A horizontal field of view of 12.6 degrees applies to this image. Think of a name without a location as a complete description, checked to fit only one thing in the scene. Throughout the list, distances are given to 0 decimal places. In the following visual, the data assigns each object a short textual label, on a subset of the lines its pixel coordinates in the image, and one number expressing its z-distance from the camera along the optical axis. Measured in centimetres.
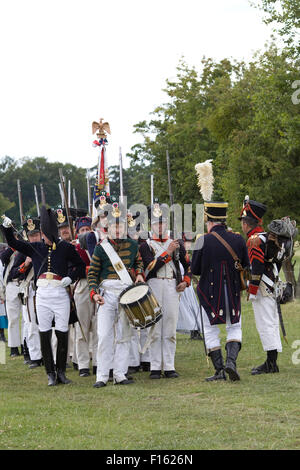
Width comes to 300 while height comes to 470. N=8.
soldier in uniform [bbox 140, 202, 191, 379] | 1657
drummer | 1562
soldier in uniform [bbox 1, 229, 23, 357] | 2216
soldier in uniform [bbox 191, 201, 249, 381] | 1529
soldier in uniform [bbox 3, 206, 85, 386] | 1585
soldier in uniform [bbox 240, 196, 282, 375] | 1601
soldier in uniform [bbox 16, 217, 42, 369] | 1889
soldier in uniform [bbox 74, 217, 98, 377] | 1735
